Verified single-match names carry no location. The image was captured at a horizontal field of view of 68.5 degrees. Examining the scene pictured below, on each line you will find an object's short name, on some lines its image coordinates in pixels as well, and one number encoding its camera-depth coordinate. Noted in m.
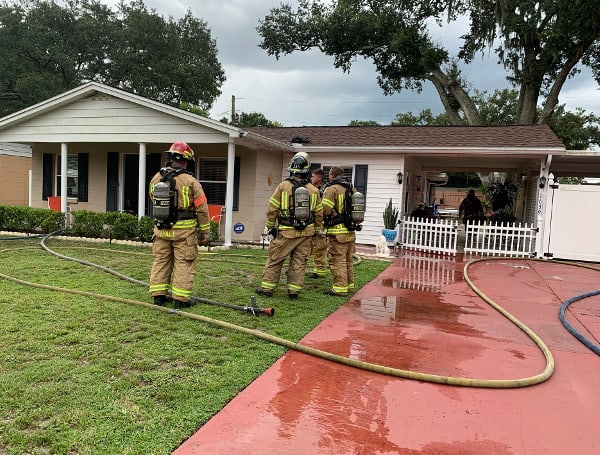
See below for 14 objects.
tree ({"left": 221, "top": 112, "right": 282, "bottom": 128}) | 35.50
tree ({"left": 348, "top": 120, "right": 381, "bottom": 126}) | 44.78
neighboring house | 18.27
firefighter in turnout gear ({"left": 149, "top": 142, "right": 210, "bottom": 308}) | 4.81
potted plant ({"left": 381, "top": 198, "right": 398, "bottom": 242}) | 10.75
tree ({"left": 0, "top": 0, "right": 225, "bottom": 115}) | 28.59
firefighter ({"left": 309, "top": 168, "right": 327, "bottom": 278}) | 7.11
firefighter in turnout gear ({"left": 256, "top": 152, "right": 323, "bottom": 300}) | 5.46
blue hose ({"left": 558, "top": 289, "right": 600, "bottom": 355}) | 4.30
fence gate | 9.98
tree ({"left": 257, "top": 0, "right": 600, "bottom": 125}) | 19.44
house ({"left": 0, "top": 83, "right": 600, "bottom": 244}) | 10.36
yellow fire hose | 3.36
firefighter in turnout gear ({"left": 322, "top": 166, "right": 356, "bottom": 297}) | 5.88
